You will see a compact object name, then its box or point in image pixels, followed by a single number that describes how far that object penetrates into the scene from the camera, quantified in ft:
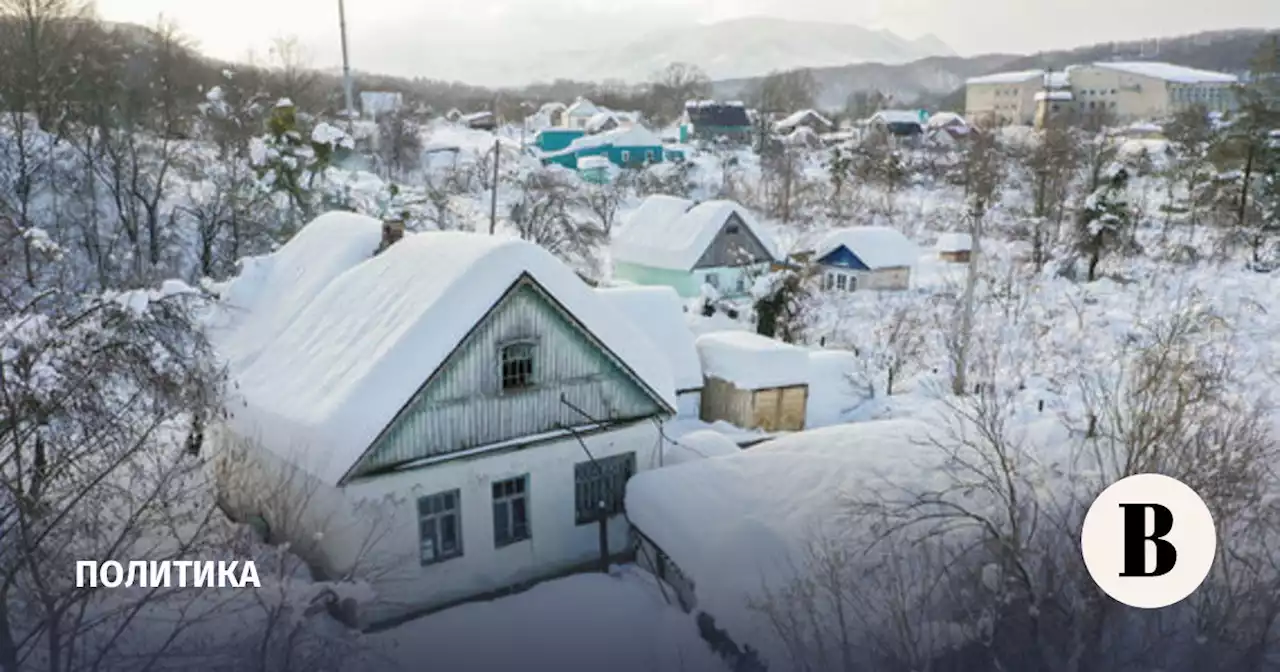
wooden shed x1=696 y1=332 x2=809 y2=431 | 53.62
